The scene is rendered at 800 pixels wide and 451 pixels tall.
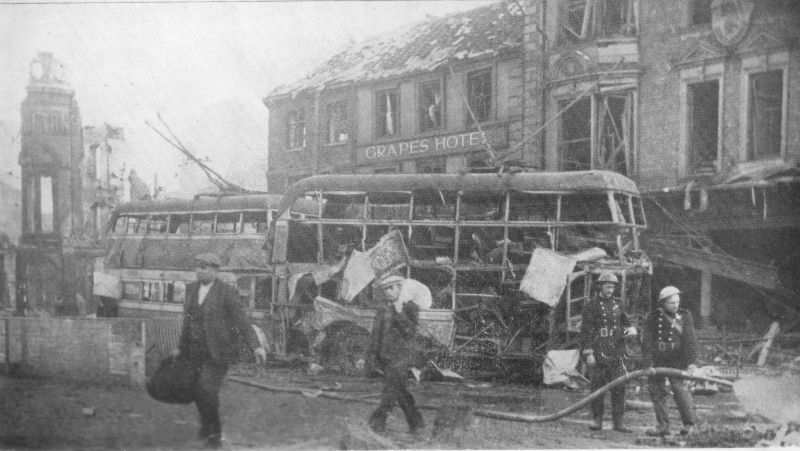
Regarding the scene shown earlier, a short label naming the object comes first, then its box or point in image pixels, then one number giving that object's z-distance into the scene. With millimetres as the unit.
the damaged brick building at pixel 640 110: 9969
